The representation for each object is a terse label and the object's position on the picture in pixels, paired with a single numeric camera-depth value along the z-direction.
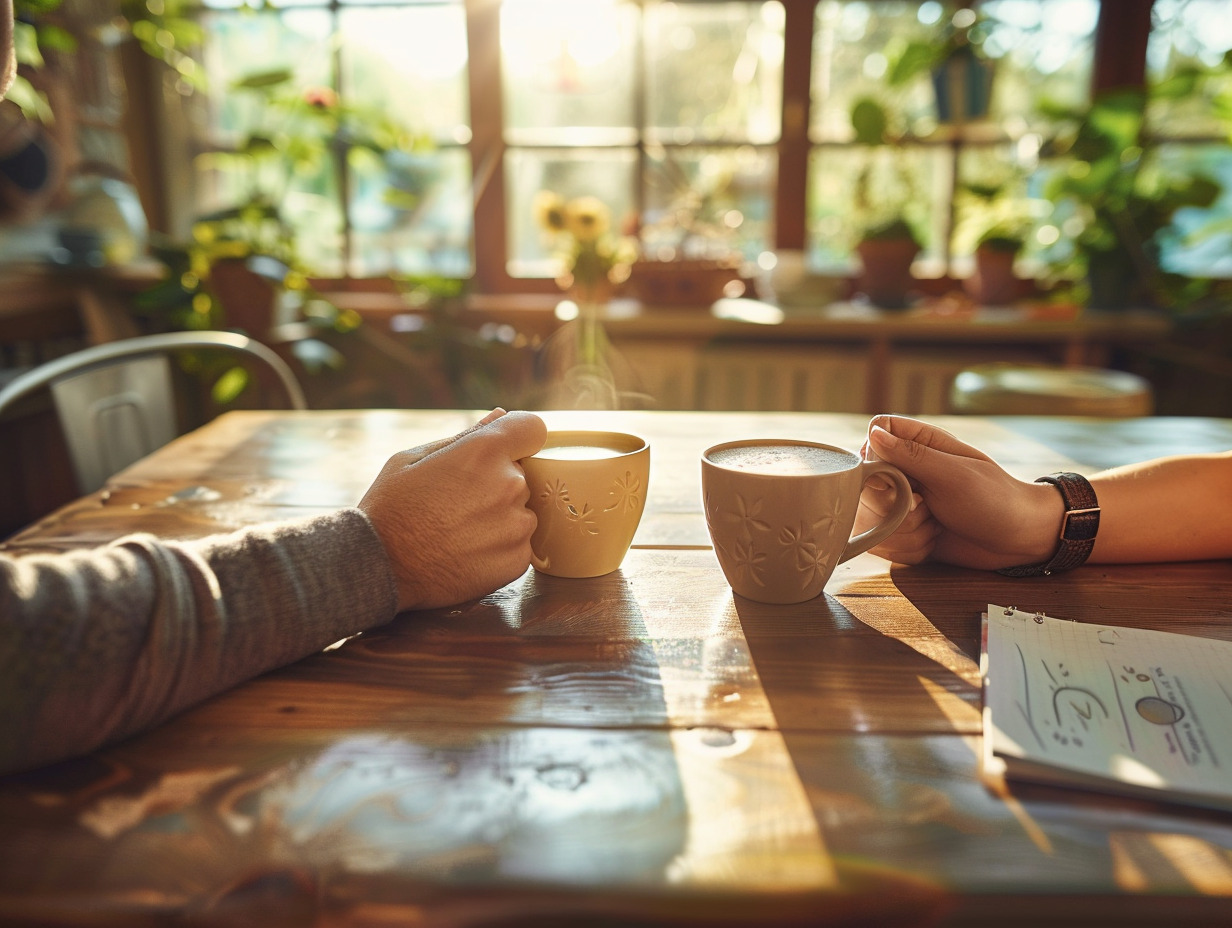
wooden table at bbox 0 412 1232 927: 0.36
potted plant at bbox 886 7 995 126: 2.44
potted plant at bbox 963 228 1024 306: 2.49
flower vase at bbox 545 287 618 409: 2.23
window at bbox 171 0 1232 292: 2.60
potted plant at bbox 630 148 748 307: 2.46
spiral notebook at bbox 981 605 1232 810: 0.43
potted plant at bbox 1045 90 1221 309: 2.37
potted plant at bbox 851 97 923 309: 2.43
